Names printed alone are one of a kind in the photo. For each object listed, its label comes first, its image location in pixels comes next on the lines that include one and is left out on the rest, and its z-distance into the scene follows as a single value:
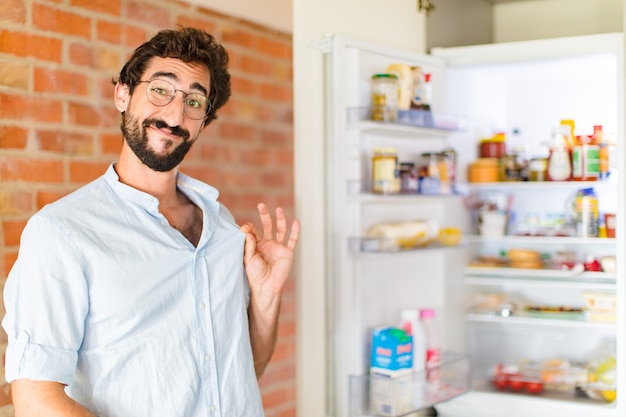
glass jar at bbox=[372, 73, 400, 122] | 2.38
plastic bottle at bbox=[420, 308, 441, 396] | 2.53
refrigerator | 2.38
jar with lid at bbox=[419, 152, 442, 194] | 2.54
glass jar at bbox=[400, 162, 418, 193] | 2.47
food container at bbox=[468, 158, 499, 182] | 3.00
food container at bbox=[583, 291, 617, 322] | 2.73
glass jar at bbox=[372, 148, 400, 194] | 2.38
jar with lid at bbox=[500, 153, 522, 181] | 2.99
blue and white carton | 2.37
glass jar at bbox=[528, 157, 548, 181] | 2.91
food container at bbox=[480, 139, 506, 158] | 3.02
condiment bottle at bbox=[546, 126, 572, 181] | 2.84
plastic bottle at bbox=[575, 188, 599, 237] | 2.78
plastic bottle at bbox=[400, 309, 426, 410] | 2.45
